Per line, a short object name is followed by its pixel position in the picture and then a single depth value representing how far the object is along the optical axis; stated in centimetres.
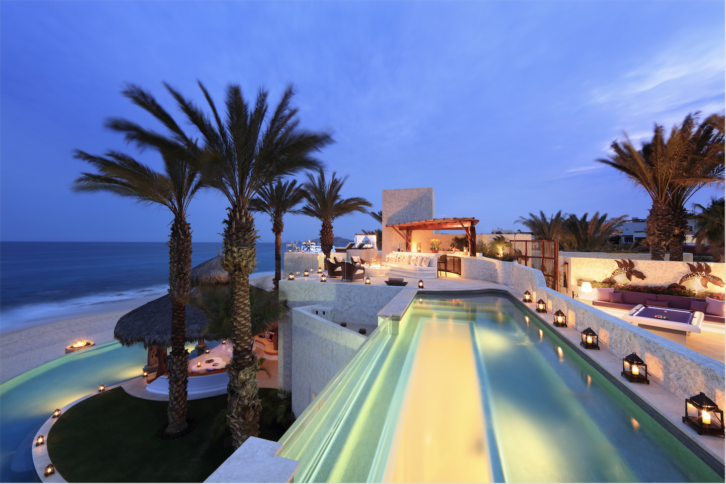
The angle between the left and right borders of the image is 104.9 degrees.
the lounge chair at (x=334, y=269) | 1237
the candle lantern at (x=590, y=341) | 481
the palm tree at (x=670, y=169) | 1058
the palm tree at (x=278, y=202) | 1524
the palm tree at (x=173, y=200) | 770
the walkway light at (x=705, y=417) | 263
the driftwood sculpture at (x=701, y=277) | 916
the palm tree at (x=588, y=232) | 2000
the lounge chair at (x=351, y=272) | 1162
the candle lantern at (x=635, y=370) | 363
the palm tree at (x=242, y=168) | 655
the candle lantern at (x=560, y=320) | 612
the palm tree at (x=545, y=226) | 2109
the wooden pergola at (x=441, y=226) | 1448
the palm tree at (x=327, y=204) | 1667
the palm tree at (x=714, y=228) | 1359
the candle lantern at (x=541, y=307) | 727
